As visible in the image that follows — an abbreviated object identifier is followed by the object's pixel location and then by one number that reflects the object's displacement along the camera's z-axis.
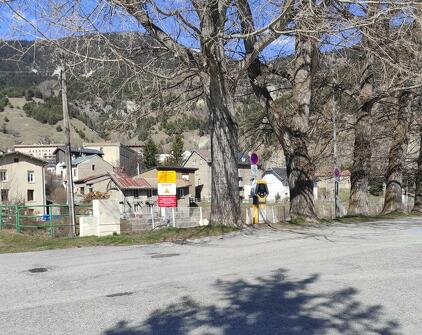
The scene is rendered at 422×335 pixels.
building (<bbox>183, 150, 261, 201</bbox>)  109.50
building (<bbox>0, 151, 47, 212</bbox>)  71.88
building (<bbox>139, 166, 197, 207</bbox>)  82.38
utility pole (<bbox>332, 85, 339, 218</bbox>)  24.91
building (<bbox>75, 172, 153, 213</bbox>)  74.56
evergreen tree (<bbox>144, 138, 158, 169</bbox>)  117.68
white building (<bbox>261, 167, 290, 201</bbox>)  108.19
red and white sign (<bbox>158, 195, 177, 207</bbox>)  16.53
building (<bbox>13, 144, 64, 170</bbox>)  142.19
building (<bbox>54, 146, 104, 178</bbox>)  116.70
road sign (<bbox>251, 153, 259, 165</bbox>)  16.80
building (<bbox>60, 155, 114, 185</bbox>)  105.56
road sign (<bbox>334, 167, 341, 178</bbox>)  33.80
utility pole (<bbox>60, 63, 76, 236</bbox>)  28.23
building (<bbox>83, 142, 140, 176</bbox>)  127.19
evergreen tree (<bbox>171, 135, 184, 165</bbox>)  118.14
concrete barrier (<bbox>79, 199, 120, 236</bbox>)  19.62
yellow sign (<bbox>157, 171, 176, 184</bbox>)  16.86
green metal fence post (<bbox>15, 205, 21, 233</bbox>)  25.73
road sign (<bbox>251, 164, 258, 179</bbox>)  16.56
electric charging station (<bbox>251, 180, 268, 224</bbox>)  17.08
